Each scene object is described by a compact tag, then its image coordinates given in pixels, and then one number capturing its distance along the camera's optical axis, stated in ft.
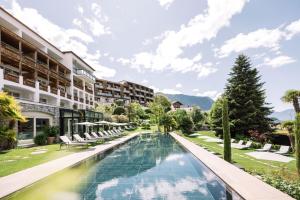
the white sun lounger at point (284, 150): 27.08
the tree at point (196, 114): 85.71
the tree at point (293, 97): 46.64
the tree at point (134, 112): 119.46
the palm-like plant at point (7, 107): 25.36
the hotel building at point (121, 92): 160.36
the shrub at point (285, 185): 11.94
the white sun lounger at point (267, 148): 29.23
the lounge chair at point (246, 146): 32.89
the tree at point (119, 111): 115.66
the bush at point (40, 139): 43.44
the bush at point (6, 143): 31.57
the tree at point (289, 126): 35.17
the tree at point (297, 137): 15.52
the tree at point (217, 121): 52.46
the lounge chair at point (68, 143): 35.33
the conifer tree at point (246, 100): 48.00
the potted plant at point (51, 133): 46.00
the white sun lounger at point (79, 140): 39.32
